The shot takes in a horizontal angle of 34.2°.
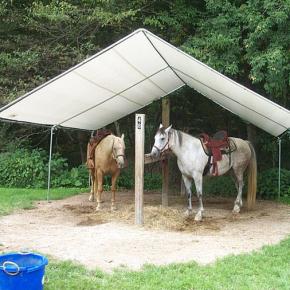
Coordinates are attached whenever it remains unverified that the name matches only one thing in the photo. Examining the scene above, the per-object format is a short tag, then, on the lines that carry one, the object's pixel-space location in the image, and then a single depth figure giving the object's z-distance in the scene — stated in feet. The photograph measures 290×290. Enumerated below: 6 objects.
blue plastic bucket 11.45
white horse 24.61
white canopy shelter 21.01
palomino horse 26.63
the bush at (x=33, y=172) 38.65
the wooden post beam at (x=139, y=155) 23.03
